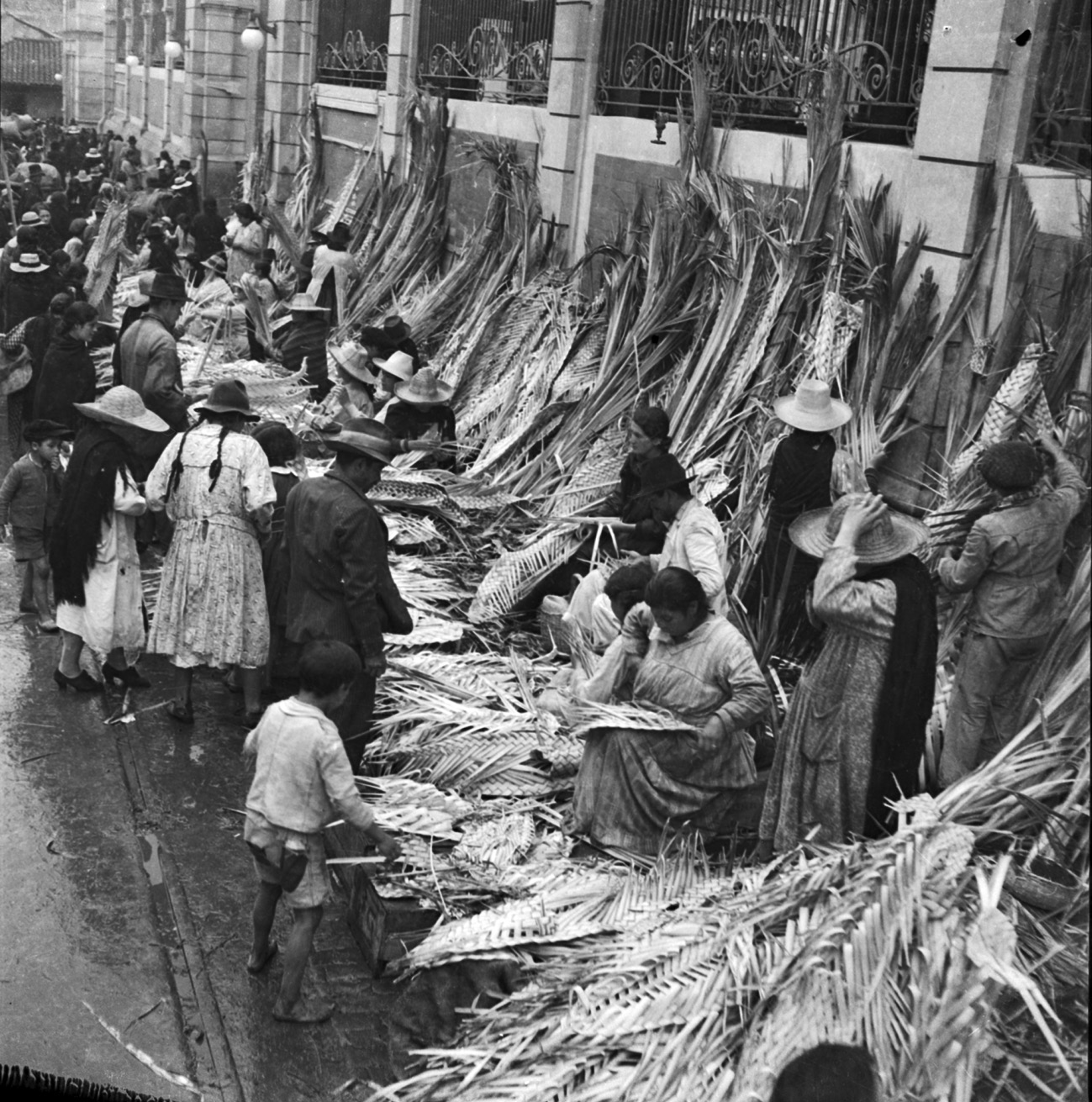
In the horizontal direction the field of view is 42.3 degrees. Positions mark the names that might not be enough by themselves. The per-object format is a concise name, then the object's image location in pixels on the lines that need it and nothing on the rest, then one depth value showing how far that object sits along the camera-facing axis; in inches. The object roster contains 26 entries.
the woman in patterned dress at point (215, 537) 264.8
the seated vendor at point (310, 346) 460.4
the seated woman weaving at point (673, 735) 198.2
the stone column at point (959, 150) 271.4
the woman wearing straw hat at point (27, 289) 469.1
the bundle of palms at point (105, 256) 551.2
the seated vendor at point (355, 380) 388.2
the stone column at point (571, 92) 469.4
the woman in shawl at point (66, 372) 372.8
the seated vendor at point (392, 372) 375.9
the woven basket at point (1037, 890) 151.9
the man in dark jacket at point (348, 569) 226.5
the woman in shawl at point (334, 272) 535.8
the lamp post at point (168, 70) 1157.7
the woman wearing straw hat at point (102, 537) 270.5
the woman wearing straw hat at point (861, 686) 186.7
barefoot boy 180.1
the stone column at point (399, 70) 647.1
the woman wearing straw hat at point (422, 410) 369.4
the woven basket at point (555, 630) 277.1
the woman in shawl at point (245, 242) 613.9
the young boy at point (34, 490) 311.1
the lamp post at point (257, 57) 888.3
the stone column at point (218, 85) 1064.8
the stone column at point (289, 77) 837.8
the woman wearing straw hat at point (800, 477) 273.4
